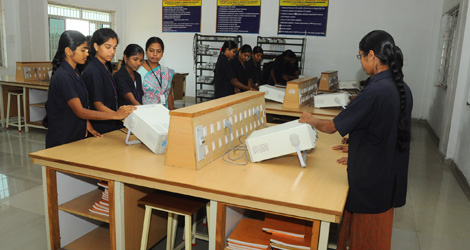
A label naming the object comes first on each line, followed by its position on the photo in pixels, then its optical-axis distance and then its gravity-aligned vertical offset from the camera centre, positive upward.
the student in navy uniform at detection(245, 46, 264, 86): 5.32 -0.05
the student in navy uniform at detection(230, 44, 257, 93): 4.90 -0.05
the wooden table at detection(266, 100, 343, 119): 3.79 -0.49
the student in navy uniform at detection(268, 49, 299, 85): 6.46 -0.09
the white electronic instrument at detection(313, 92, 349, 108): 3.98 -0.37
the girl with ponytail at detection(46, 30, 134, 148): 2.24 -0.29
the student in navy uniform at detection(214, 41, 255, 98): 4.66 -0.20
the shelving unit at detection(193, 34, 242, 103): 8.62 +0.03
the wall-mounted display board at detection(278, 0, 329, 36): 7.82 +1.06
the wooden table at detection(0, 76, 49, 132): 5.23 -0.59
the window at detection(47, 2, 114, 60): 8.08 +0.81
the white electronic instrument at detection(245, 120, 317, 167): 1.94 -0.42
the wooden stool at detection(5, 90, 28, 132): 5.55 -0.88
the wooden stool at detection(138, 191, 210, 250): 2.03 -0.84
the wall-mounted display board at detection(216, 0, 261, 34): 8.43 +1.08
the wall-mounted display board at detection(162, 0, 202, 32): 9.01 +1.10
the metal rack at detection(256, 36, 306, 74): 7.95 +0.41
